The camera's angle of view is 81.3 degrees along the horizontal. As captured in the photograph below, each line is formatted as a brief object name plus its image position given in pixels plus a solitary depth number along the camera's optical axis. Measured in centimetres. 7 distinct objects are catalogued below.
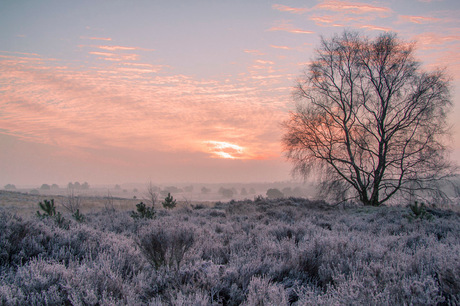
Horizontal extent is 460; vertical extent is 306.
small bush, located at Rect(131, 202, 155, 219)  1106
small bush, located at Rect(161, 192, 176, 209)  1850
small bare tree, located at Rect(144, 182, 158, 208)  2052
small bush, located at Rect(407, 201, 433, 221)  985
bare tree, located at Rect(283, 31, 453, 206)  1697
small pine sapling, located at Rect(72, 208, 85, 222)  1011
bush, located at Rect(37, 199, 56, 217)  1029
